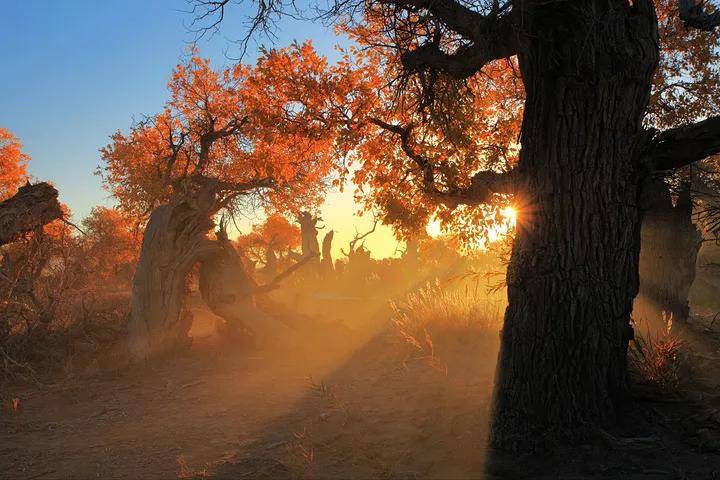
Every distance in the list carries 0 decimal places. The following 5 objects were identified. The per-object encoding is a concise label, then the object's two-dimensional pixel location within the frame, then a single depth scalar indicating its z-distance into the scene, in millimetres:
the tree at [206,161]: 8805
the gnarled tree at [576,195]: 4918
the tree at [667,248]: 9438
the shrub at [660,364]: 5824
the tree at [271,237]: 41344
